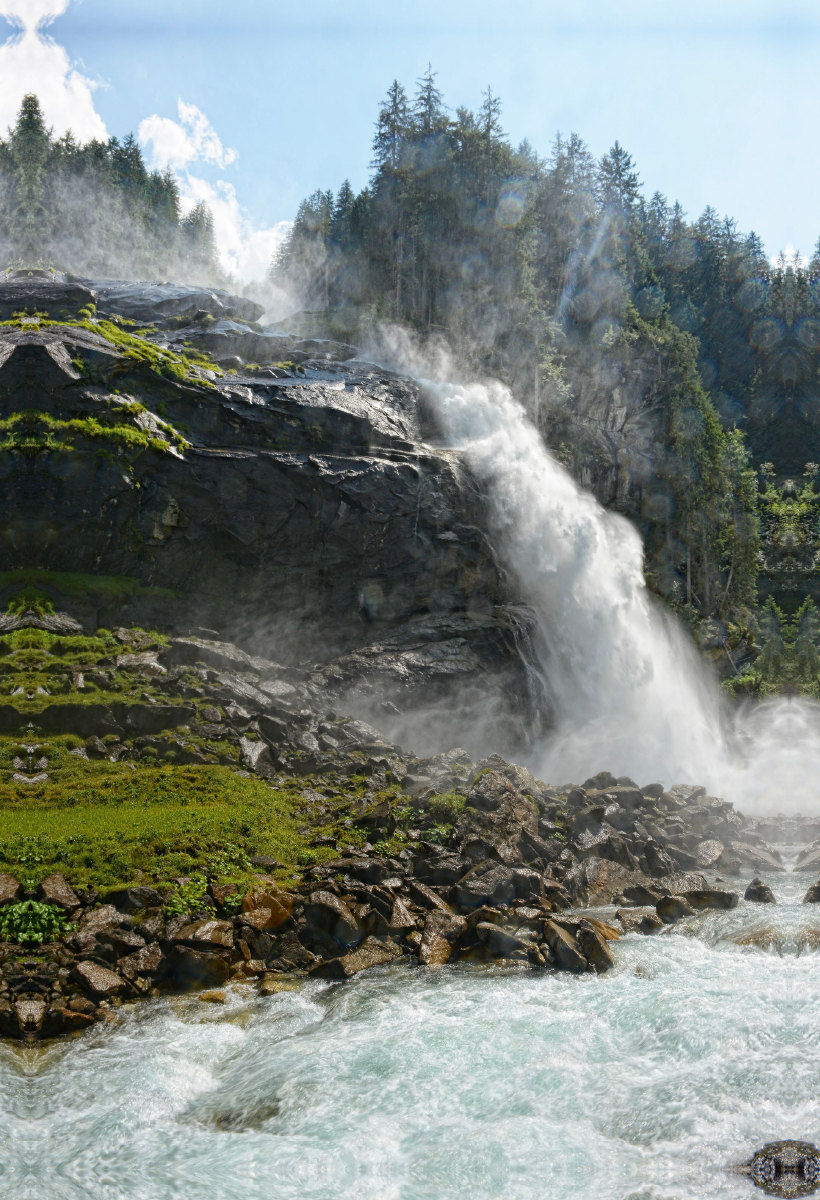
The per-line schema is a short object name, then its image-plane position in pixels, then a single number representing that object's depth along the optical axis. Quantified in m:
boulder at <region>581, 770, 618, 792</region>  23.91
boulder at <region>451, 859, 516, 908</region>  15.17
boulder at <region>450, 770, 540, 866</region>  16.89
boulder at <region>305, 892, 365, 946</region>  13.71
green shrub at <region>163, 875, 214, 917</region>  13.40
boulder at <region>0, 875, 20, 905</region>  12.59
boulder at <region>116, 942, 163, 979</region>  12.04
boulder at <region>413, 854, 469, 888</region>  16.03
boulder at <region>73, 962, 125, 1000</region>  11.41
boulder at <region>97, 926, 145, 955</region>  12.34
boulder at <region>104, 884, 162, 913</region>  13.34
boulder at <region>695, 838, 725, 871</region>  19.75
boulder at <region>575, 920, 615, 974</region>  13.05
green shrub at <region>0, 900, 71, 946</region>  12.14
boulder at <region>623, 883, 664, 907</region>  16.45
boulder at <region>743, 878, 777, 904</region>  16.55
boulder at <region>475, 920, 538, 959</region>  13.62
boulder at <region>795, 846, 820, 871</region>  19.94
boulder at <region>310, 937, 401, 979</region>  12.92
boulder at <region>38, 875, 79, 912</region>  12.91
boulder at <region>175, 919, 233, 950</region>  12.61
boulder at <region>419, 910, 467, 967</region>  13.51
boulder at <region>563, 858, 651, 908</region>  16.64
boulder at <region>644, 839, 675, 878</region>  18.23
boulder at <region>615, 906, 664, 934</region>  14.94
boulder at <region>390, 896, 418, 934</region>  14.12
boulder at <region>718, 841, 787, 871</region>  20.20
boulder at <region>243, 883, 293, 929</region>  13.59
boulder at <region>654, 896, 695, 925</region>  15.65
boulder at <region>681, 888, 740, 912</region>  16.09
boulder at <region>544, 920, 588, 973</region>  13.01
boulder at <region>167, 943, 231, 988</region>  12.28
